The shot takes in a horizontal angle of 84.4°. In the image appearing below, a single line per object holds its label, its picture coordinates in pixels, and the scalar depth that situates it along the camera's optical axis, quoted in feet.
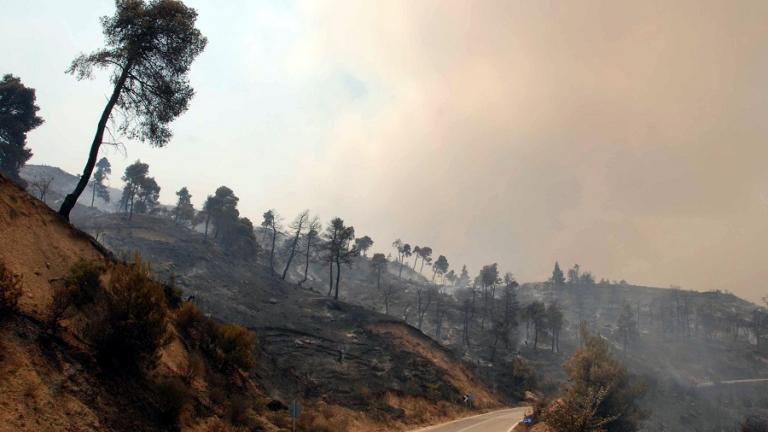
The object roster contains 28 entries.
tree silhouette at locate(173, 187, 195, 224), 340.18
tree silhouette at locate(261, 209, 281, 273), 283.55
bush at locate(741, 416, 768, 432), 119.75
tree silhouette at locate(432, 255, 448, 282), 523.29
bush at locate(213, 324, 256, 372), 68.64
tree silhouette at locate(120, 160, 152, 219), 313.73
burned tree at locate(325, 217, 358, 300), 219.41
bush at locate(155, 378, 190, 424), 44.36
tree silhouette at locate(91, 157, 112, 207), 376.89
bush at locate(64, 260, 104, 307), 46.88
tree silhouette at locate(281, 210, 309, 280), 252.21
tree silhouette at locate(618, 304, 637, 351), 381.75
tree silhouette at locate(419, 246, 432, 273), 530.68
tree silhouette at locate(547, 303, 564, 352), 327.26
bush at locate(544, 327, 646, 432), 98.27
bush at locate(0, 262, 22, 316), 35.96
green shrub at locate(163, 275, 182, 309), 72.28
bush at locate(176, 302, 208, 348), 66.44
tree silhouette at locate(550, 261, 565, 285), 600.39
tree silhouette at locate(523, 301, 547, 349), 307.37
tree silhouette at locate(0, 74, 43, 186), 170.19
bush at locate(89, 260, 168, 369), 42.91
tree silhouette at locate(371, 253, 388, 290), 402.93
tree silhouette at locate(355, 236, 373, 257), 455.22
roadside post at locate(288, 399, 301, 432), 63.05
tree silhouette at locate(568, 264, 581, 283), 643.37
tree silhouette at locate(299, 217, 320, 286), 256.52
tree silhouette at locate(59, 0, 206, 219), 71.36
